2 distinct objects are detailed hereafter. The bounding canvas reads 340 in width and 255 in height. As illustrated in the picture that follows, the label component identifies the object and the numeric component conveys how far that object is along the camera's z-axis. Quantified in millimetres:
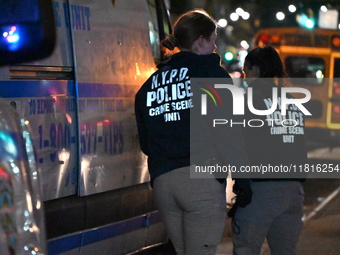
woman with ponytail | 7029
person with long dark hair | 7641
